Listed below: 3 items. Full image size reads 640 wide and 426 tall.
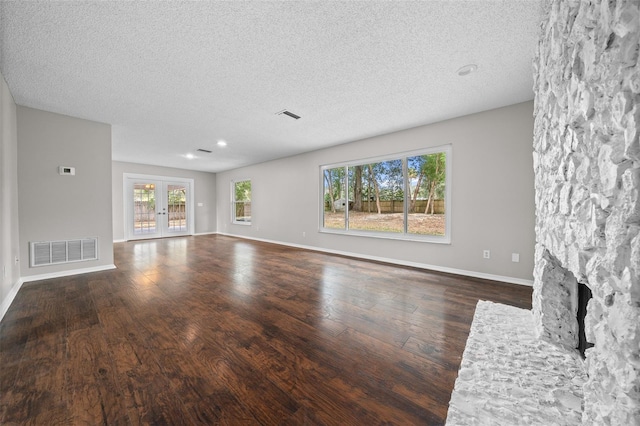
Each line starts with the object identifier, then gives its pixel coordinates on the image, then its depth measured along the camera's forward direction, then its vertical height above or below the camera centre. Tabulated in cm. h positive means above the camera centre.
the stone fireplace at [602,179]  67 +11
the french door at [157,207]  697 +15
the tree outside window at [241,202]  751 +32
